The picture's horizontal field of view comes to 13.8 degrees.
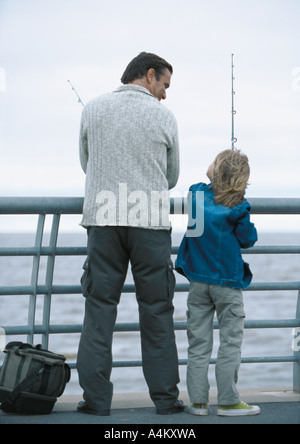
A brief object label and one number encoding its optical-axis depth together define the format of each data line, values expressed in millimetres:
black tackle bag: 5948
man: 6044
